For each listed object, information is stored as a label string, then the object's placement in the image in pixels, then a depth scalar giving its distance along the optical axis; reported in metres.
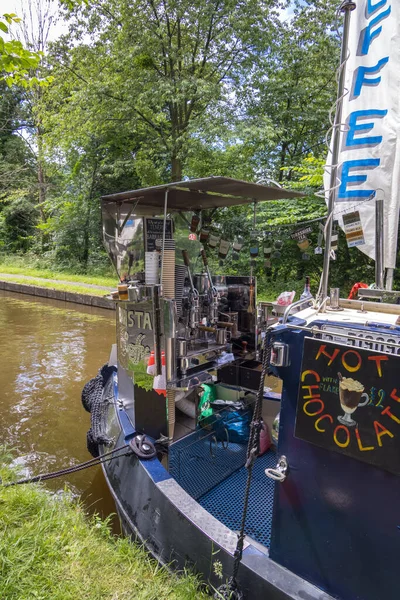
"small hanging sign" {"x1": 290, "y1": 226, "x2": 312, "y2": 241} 3.71
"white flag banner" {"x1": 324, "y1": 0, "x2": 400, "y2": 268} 3.02
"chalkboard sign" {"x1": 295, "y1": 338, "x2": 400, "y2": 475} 1.38
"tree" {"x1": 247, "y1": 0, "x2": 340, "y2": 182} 10.19
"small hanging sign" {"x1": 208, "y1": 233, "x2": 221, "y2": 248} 4.05
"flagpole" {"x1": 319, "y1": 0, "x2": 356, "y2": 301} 2.02
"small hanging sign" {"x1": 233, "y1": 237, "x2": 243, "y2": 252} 4.21
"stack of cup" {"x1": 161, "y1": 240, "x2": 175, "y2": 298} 2.98
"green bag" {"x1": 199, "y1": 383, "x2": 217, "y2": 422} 3.62
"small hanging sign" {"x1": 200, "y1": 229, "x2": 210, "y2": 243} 4.02
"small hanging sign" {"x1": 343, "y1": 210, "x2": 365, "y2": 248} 3.02
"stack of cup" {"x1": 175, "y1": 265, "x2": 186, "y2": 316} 3.21
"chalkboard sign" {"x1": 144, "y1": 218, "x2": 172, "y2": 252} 3.16
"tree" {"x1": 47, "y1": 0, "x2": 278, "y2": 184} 10.12
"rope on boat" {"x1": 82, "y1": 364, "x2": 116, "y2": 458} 3.47
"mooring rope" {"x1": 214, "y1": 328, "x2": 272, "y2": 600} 1.74
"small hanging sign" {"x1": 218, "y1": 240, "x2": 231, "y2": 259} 4.17
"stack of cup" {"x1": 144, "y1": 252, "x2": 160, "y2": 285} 2.96
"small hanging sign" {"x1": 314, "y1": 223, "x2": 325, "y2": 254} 3.18
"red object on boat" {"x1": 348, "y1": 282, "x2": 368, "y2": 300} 3.04
